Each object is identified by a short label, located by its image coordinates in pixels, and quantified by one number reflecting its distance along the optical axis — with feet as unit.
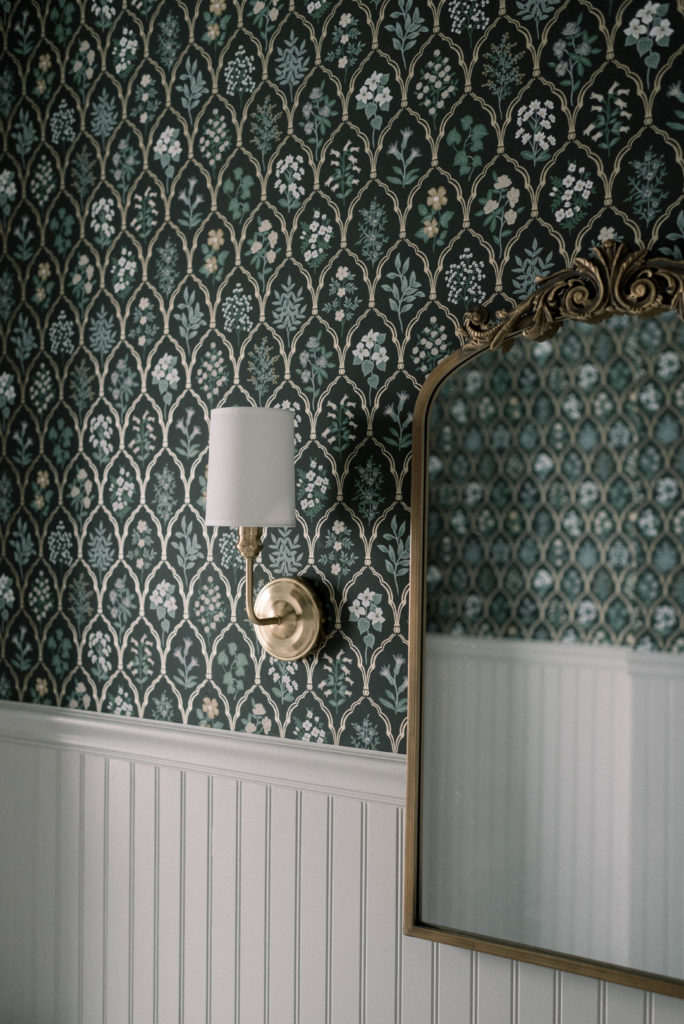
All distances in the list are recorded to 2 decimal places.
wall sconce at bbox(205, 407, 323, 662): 5.66
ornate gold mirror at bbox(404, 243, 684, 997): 4.92
